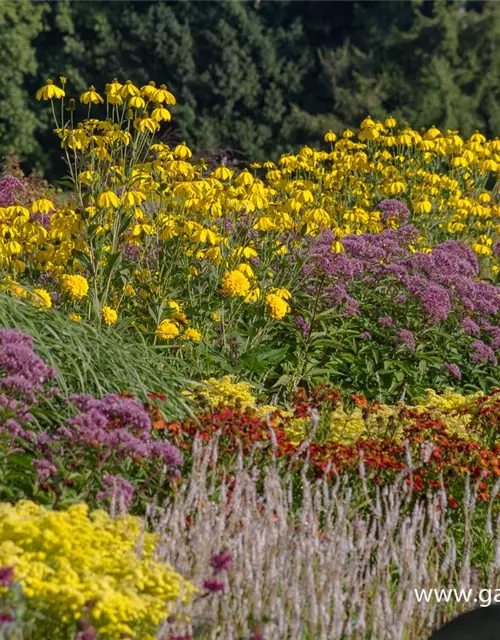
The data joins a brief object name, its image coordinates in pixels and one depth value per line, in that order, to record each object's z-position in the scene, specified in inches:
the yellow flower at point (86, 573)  223.0
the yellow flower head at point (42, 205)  511.5
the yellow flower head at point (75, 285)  465.1
